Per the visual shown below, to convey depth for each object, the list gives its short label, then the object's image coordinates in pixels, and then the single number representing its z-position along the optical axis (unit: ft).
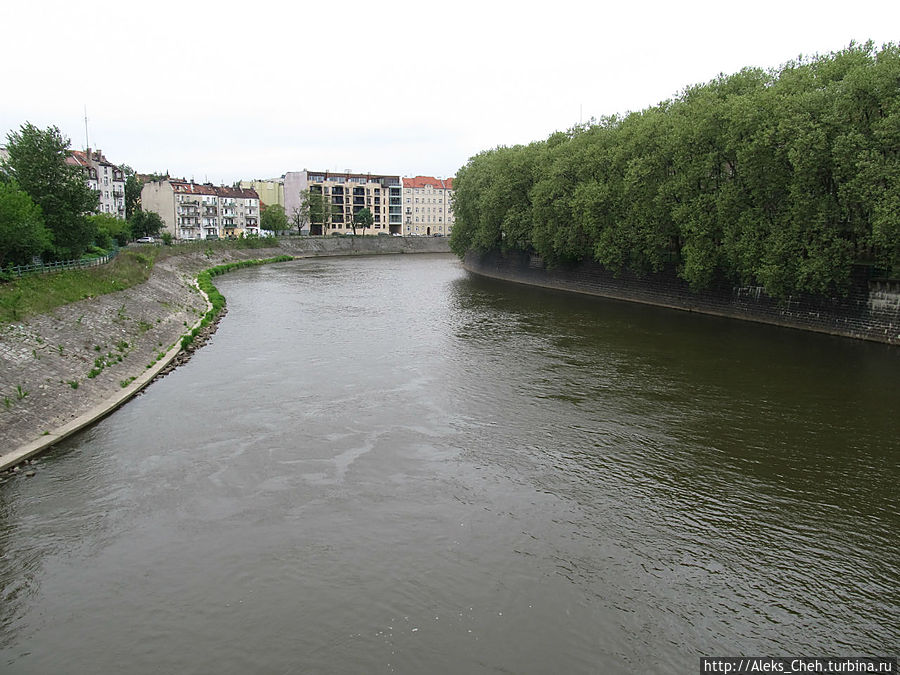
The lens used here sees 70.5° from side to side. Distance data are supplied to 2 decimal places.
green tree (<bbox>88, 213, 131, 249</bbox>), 220.02
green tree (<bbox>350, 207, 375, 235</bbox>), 488.02
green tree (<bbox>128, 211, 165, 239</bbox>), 344.08
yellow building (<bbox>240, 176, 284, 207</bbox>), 540.52
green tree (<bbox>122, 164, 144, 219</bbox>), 420.77
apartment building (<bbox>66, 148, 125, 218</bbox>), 319.47
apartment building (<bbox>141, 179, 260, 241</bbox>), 403.54
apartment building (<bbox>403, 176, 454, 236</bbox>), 548.31
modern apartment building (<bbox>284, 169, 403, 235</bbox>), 512.22
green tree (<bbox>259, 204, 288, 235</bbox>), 435.94
